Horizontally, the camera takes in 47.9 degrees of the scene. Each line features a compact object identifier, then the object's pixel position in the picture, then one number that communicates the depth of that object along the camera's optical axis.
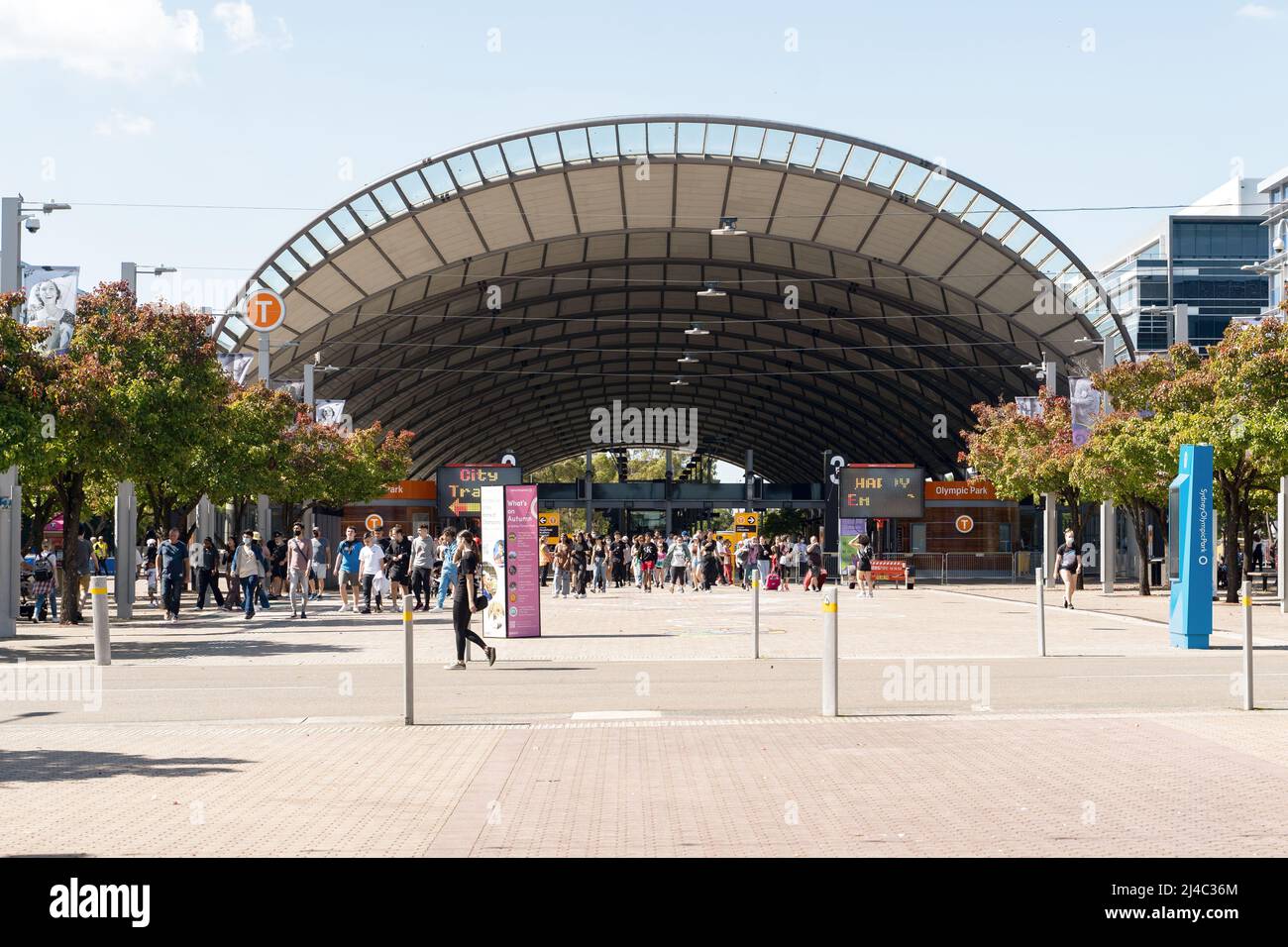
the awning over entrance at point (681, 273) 47.84
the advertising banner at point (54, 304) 25.55
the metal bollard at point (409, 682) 12.91
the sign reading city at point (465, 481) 59.66
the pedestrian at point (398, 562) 32.91
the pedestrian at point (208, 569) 33.22
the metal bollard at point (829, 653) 13.04
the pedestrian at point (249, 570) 30.70
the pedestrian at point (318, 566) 34.51
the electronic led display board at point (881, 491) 55.06
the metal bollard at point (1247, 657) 13.38
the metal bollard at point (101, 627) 17.08
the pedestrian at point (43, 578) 29.33
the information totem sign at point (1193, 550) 21.38
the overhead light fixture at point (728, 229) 48.28
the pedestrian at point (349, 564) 33.34
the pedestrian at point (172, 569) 29.19
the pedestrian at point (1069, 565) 33.88
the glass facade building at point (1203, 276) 109.25
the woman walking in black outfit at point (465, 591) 18.19
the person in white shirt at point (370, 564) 33.28
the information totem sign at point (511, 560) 23.53
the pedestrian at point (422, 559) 31.69
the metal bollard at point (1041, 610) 19.28
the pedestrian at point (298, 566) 31.12
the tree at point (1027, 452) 49.41
